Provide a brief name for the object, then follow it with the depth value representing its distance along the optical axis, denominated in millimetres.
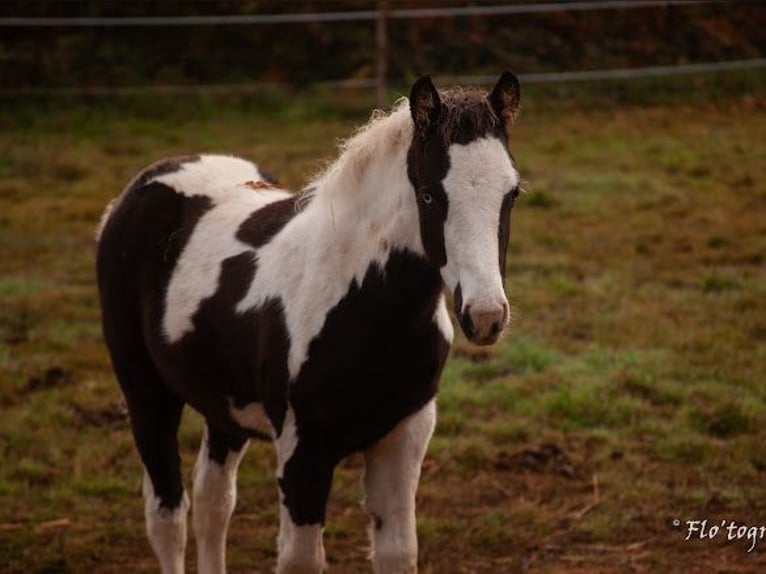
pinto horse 6867
